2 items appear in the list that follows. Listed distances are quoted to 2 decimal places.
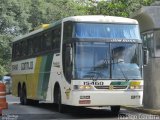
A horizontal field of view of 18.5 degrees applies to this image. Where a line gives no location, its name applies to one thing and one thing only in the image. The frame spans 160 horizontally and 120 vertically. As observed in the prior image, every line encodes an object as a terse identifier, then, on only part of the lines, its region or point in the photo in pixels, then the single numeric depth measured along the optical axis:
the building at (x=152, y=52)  20.14
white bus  16.97
